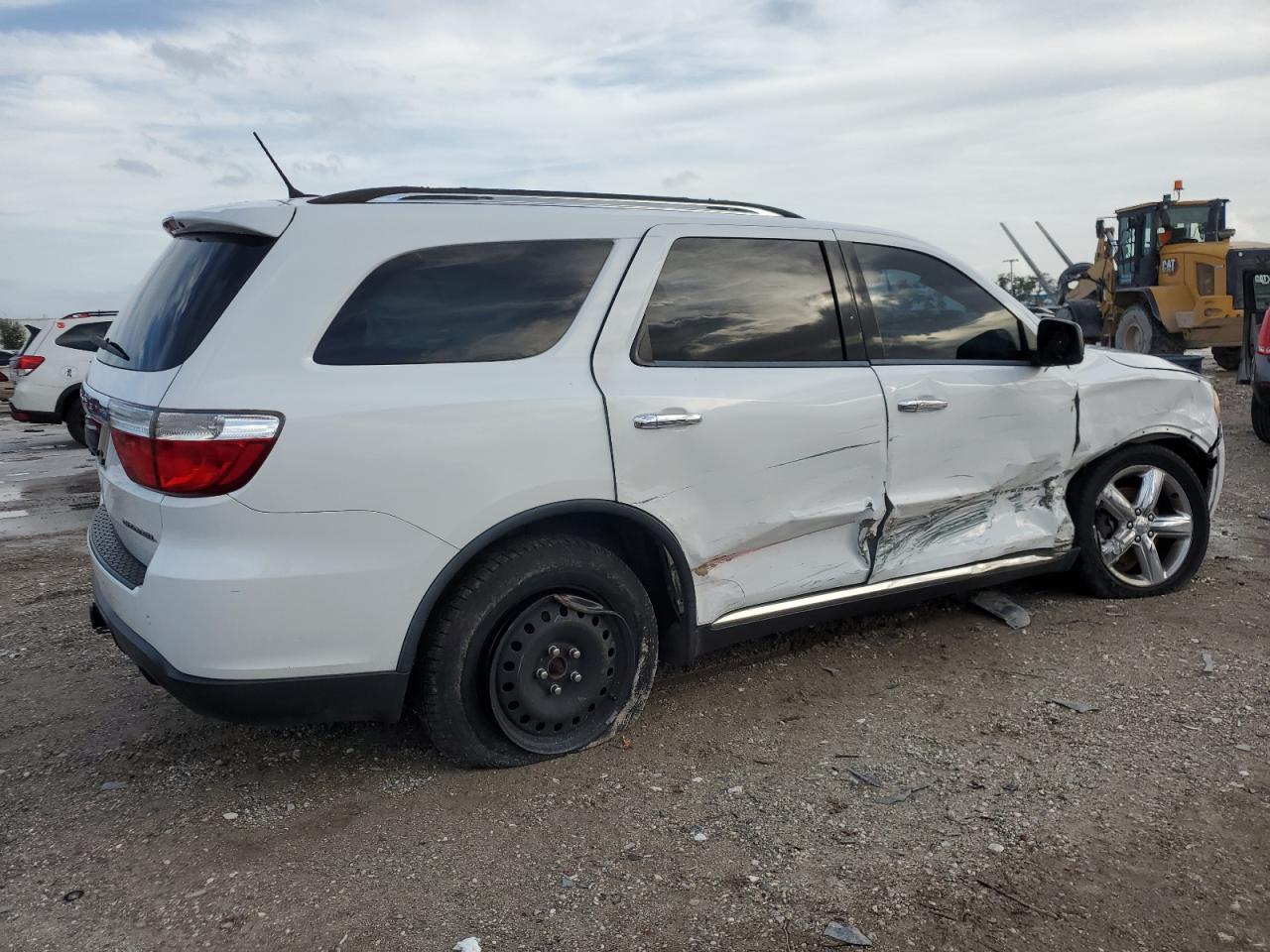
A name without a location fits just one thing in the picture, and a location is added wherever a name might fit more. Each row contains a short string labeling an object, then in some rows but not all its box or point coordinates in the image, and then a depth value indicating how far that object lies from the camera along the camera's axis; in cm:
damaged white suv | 288
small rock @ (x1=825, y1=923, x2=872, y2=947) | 253
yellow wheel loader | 1603
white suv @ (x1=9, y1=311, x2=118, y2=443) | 1237
